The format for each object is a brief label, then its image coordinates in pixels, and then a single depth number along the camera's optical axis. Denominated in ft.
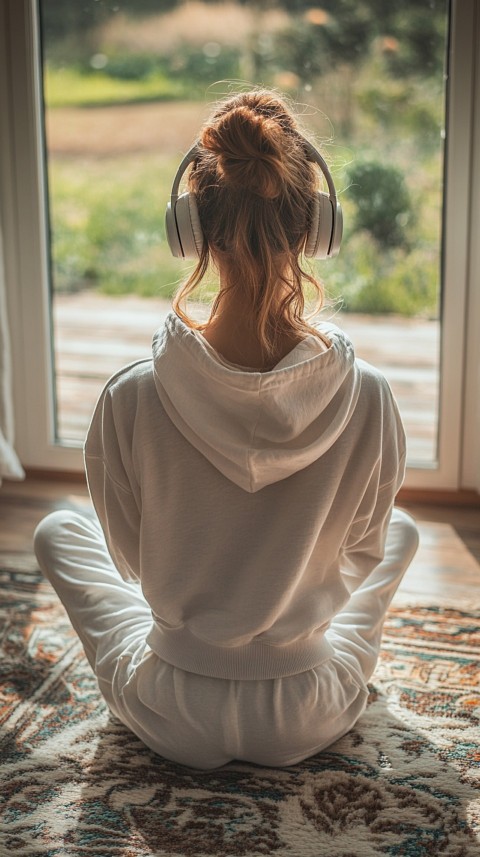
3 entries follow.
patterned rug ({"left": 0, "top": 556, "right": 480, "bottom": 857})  4.43
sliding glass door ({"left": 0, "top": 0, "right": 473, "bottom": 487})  8.52
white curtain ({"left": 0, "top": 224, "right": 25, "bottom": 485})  8.25
